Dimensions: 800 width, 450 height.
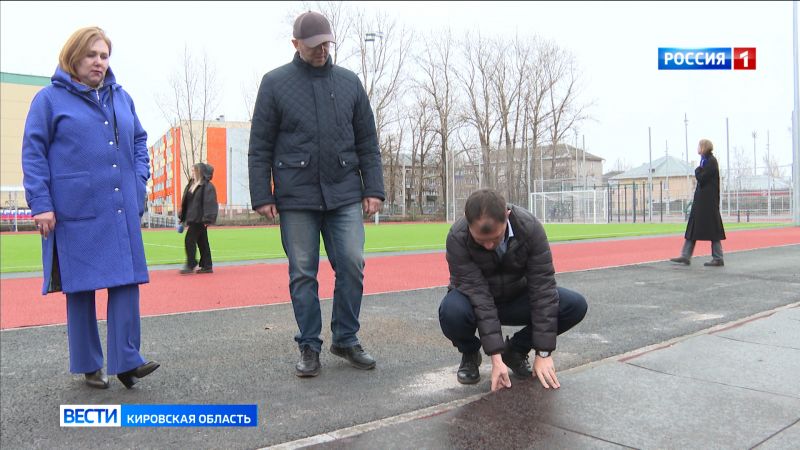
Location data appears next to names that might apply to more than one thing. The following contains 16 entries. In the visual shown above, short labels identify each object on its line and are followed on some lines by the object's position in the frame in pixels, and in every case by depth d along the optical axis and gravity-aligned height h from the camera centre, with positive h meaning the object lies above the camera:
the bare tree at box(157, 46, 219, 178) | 42.38 +7.04
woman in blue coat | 3.18 +0.05
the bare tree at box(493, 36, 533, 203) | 47.34 +8.22
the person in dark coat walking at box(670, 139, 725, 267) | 8.94 -0.22
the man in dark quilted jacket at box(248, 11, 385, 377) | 3.55 +0.19
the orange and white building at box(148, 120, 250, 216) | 44.53 +3.45
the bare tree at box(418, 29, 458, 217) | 47.44 +8.35
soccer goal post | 36.81 -0.35
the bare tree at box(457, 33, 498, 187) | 47.28 +8.28
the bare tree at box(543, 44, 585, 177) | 47.81 +7.42
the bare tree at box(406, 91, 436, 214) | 49.67 +5.84
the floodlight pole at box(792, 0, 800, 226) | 25.14 +2.32
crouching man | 3.01 -0.47
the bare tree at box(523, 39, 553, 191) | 47.59 +8.08
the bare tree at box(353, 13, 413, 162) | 40.94 +9.05
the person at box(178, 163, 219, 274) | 9.03 +0.01
